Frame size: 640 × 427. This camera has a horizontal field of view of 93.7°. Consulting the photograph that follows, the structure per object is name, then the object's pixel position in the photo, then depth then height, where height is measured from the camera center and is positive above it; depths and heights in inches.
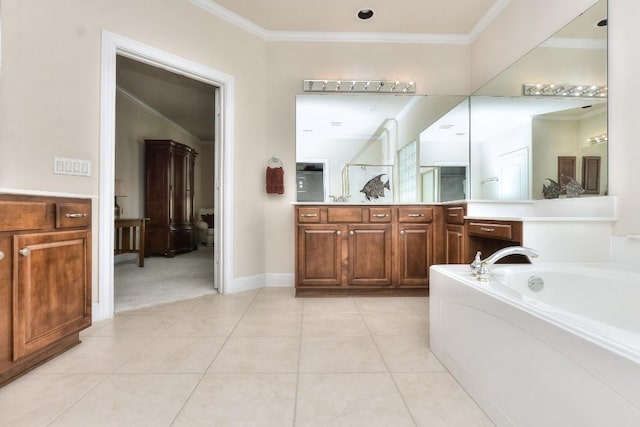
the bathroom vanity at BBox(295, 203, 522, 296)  115.0 -13.0
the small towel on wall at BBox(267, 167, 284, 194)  128.1 +13.8
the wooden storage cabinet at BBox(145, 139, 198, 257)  213.5 +10.7
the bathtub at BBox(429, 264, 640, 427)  28.4 -16.9
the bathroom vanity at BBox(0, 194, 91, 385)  53.1 -13.1
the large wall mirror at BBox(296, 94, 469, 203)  132.6 +30.5
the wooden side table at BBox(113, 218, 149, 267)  173.8 -14.8
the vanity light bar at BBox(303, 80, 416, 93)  131.3 +56.0
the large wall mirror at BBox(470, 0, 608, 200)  74.5 +26.8
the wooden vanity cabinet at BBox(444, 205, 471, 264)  102.5 -8.0
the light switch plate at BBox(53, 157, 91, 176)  80.2 +12.7
